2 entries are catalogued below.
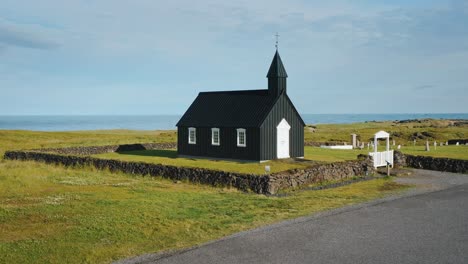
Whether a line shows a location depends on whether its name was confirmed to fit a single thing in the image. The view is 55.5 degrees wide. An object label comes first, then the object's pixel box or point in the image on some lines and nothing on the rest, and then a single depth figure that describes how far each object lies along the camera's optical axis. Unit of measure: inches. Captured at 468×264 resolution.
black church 1561.5
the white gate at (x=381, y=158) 1442.4
